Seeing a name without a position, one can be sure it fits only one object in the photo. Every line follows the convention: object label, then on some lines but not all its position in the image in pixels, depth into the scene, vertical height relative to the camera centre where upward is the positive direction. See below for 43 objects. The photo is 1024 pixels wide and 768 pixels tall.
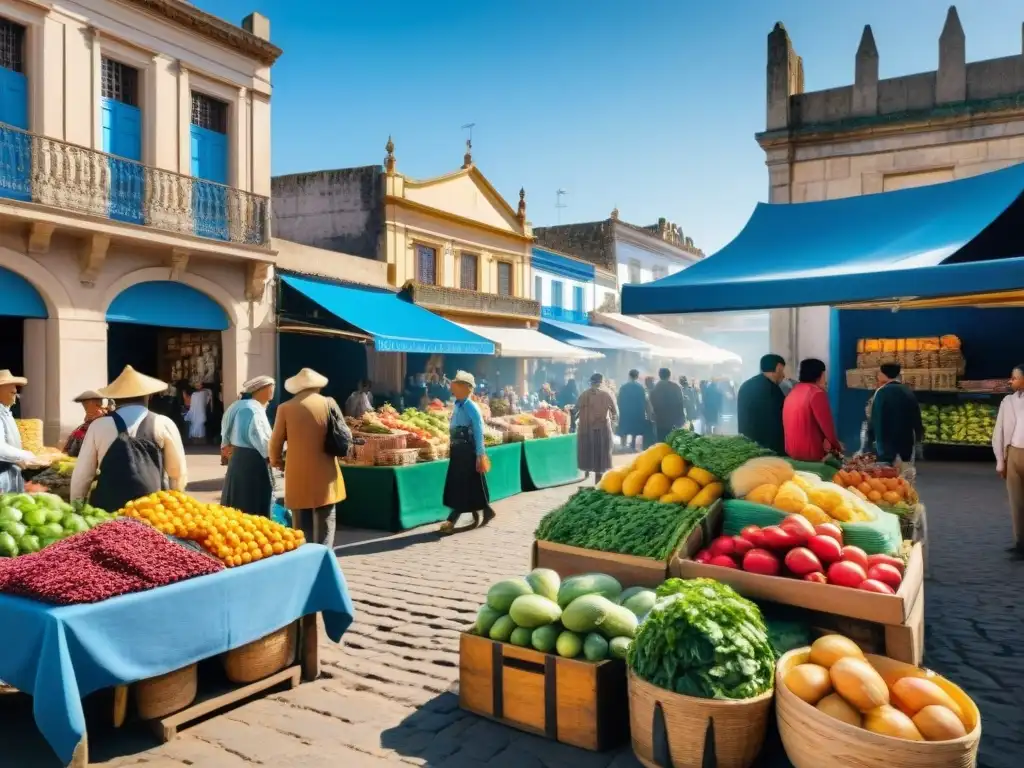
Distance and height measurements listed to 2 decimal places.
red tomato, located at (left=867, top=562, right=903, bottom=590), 3.59 -0.99
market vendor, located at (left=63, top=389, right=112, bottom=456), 5.95 -0.29
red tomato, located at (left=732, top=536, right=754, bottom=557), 3.93 -0.92
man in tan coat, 6.09 -0.63
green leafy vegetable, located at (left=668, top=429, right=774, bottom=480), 4.64 -0.48
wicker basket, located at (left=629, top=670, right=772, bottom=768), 2.87 -1.40
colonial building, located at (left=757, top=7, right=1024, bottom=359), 11.98 +4.36
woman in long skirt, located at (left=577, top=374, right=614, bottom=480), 10.64 -0.70
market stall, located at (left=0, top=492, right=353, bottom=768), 2.97 -1.06
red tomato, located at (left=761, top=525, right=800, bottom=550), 3.78 -0.85
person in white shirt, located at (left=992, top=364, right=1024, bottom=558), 6.48 -0.65
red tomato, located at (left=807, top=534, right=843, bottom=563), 3.71 -0.88
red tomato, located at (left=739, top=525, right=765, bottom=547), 3.89 -0.87
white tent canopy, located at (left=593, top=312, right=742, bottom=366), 26.16 +1.46
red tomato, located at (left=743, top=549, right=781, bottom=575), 3.71 -0.96
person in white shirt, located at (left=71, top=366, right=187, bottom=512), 4.81 -0.48
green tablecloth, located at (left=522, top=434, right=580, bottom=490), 11.21 -1.37
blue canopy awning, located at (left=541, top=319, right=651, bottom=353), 23.86 +1.43
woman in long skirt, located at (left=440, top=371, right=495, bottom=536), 8.03 -0.95
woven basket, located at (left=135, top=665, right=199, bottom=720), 3.38 -1.50
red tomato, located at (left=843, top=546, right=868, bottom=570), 3.72 -0.93
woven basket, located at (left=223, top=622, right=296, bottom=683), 3.80 -1.50
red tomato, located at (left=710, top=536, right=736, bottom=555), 3.98 -0.94
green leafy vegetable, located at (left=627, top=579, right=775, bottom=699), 2.93 -1.13
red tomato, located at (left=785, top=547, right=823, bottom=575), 3.62 -0.93
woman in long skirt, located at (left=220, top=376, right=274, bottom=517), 6.08 -0.59
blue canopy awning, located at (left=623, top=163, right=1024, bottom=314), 4.73 +1.03
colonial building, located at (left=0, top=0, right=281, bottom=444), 11.16 +3.20
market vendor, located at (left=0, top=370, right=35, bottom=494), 5.56 -0.55
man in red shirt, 6.11 -0.35
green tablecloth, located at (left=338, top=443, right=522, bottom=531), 8.15 -1.37
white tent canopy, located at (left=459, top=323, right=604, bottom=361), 19.83 +1.01
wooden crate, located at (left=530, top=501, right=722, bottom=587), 4.05 -1.09
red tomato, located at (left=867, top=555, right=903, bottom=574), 3.75 -0.96
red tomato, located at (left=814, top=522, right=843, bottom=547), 3.85 -0.82
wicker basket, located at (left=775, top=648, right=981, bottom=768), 2.46 -1.30
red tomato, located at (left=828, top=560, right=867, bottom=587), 3.53 -0.97
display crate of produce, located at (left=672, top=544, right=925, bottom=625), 3.33 -1.06
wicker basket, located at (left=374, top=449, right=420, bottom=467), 8.30 -0.91
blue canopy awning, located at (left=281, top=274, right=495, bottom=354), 14.98 +1.33
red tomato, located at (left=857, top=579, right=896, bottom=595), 3.43 -1.00
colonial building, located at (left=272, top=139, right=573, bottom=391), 20.20 +4.39
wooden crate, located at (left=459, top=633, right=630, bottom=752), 3.25 -1.48
